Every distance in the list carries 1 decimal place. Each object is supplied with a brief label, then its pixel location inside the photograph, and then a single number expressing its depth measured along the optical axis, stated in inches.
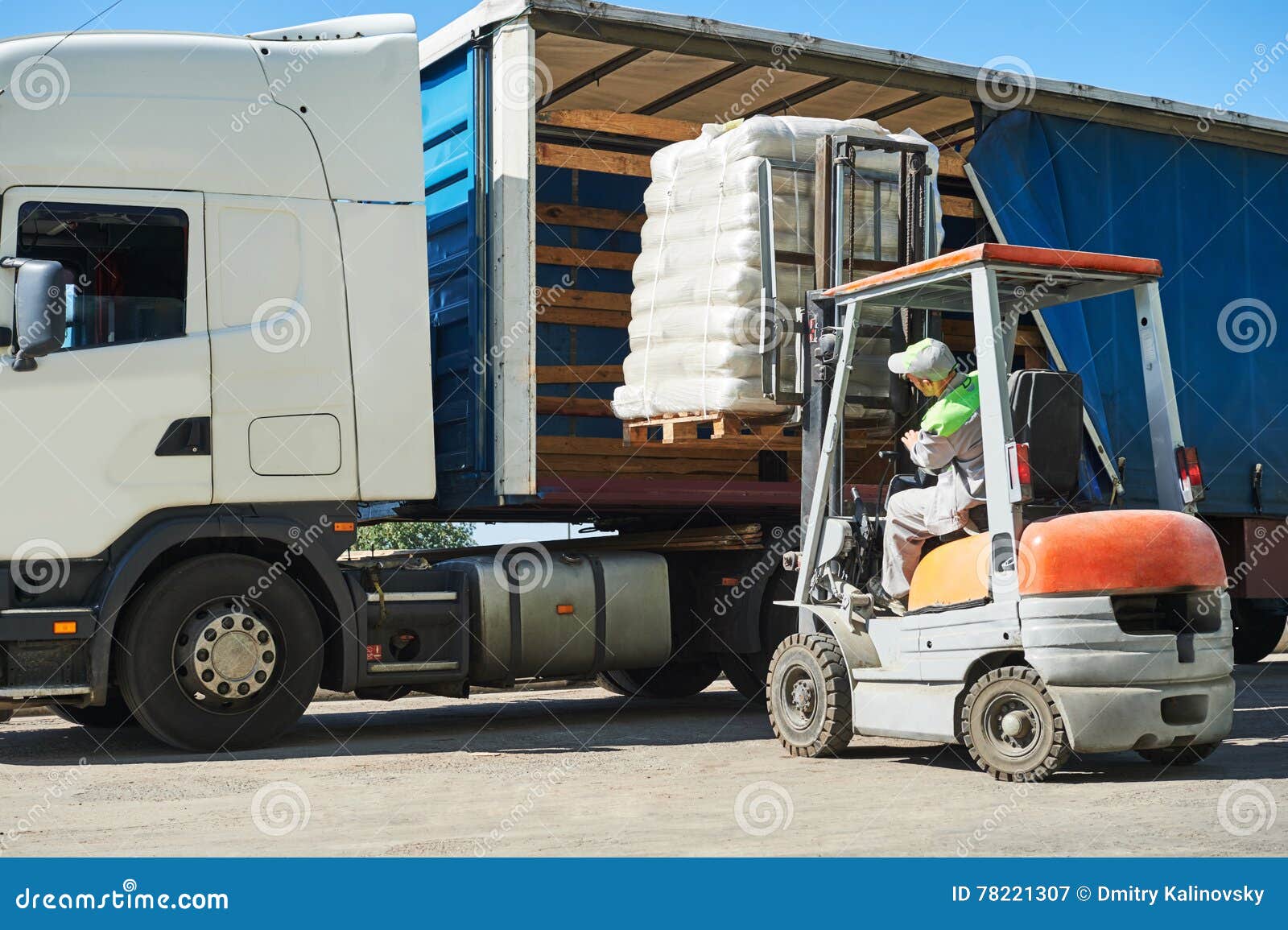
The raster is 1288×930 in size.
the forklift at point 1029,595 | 248.1
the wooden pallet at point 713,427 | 320.2
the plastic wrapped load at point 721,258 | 315.9
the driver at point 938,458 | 266.5
